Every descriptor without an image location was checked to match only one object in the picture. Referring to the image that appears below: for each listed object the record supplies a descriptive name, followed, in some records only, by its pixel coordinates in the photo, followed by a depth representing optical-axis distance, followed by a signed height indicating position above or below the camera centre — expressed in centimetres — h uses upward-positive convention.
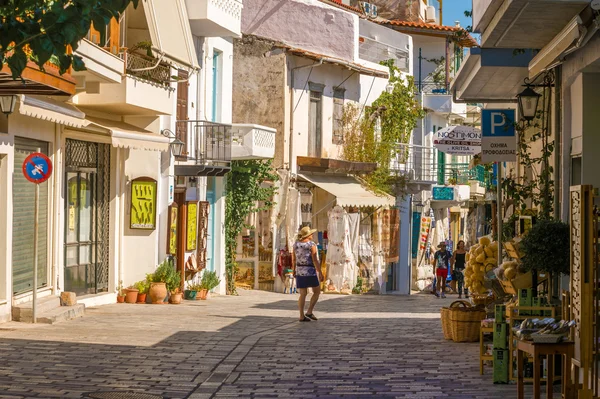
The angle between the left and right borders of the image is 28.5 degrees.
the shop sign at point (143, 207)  2462 +23
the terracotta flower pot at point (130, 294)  2405 -156
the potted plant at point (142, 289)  2428 -147
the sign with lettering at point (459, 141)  2294 +155
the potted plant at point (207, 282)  2727 -152
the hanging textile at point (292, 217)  3350 +6
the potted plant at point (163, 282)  2431 -133
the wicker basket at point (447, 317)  1642 -137
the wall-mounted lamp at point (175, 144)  2533 +161
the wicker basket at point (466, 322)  1625 -141
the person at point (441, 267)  3731 -151
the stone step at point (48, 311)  1836 -152
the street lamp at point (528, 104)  1622 +161
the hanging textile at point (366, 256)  3700 -115
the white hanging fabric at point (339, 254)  3444 -101
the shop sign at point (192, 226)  2759 -18
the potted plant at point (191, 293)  2668 -169
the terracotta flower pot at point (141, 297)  2427 -164
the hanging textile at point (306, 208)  3597 +35
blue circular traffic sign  1758 +74
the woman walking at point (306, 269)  2031 -86
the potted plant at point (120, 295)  2403 -157
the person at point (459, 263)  3600 -130
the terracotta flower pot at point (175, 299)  2478 -170
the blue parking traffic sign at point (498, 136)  1677 +123
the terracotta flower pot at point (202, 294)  2713 -175
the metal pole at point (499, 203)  1557 +25
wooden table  959 -110
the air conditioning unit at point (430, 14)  5677 +1003
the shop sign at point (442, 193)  4859 +113
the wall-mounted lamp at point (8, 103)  1689 +163
